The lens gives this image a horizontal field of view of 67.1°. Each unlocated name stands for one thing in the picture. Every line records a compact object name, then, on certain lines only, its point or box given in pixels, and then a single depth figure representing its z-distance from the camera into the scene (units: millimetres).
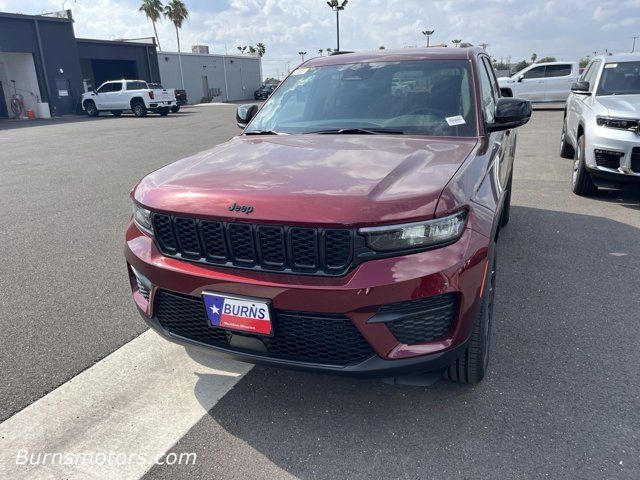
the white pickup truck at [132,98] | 25703
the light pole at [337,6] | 29344
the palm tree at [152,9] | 58781
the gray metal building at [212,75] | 42156
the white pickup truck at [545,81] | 20016
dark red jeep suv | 2072
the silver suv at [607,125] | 5887
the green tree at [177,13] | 60906
